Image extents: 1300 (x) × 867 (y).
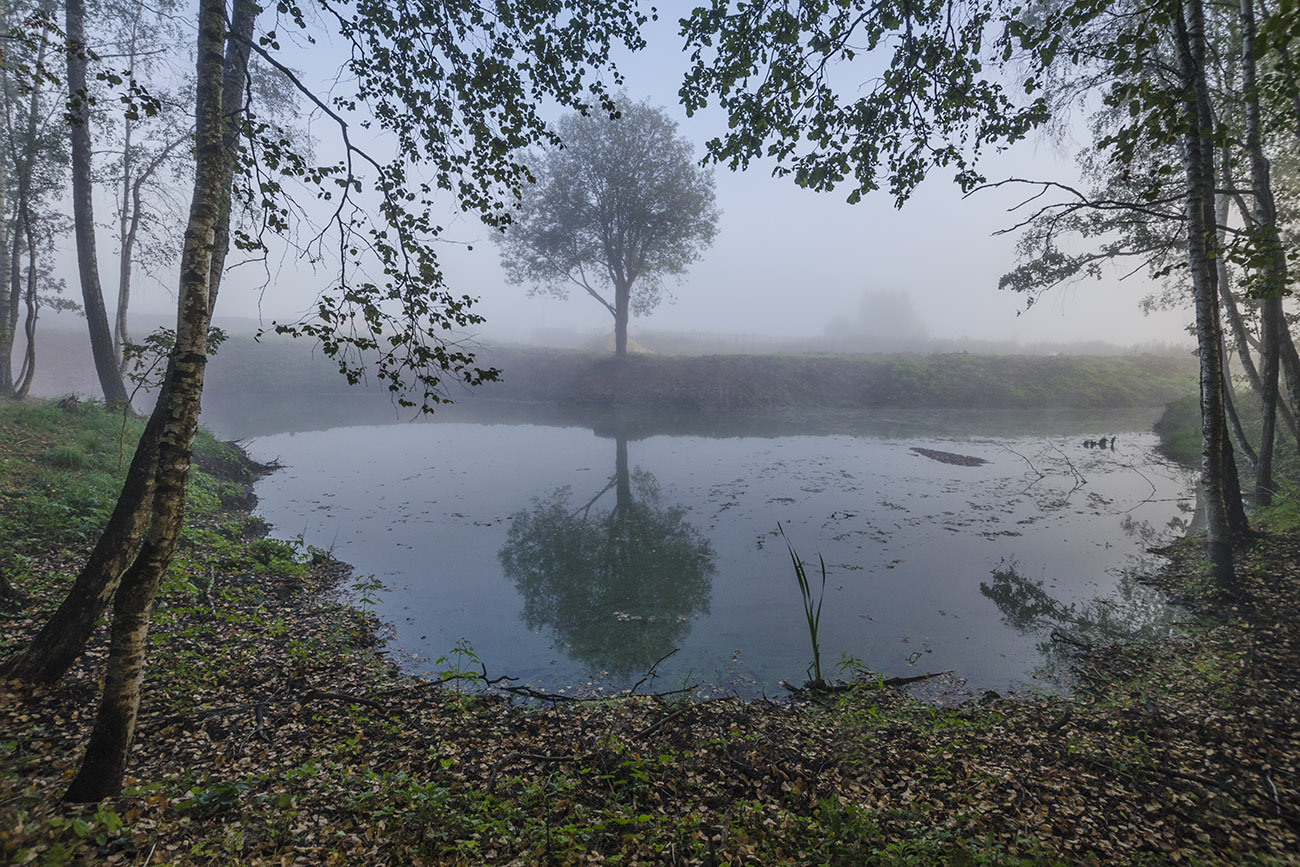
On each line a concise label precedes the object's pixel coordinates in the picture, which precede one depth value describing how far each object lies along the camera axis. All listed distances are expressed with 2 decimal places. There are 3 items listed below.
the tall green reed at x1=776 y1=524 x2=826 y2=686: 5.22
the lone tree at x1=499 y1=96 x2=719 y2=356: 31.62
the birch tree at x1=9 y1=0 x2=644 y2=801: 3.27
